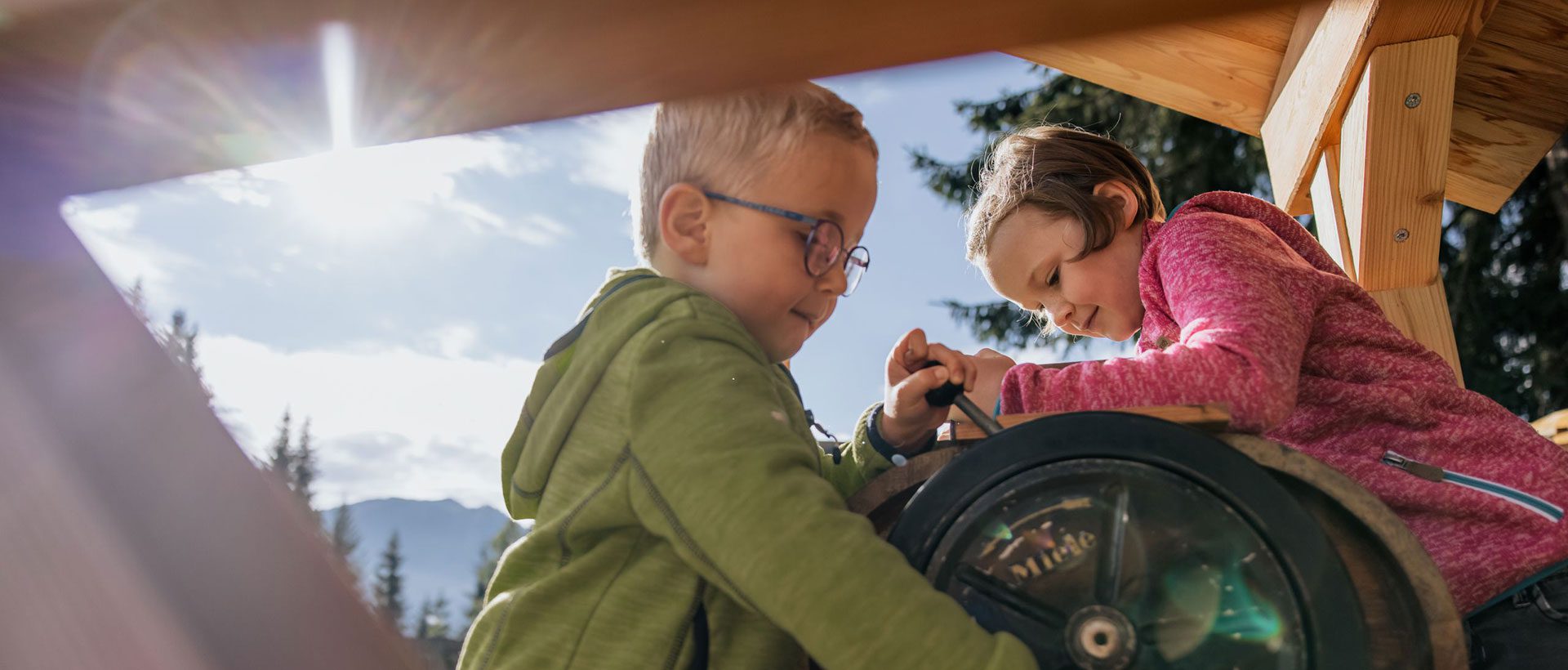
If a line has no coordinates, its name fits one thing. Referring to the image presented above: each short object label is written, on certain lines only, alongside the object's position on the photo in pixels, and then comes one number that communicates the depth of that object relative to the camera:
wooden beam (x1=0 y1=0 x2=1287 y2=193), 0.57
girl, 1.58
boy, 1.12
